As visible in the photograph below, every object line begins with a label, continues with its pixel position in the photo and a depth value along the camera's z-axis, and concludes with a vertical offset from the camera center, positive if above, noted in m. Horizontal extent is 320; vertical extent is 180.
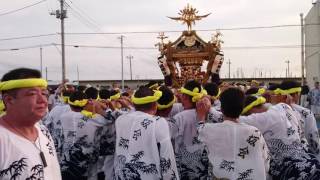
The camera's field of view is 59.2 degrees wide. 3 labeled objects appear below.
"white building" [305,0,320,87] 20.53 +2.72
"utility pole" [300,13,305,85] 21.50 +2.38
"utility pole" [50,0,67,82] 19.03 +4.35
